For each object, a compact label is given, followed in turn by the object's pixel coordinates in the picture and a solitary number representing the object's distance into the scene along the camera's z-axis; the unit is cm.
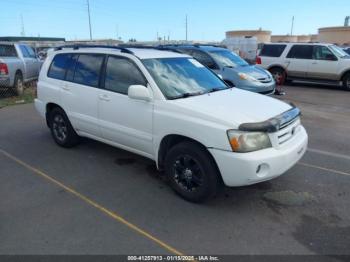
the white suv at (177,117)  347
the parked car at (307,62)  1283
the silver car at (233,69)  950
